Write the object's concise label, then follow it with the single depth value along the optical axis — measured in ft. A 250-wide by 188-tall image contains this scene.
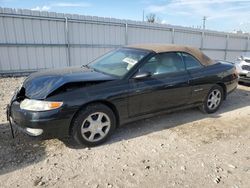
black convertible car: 10.51
